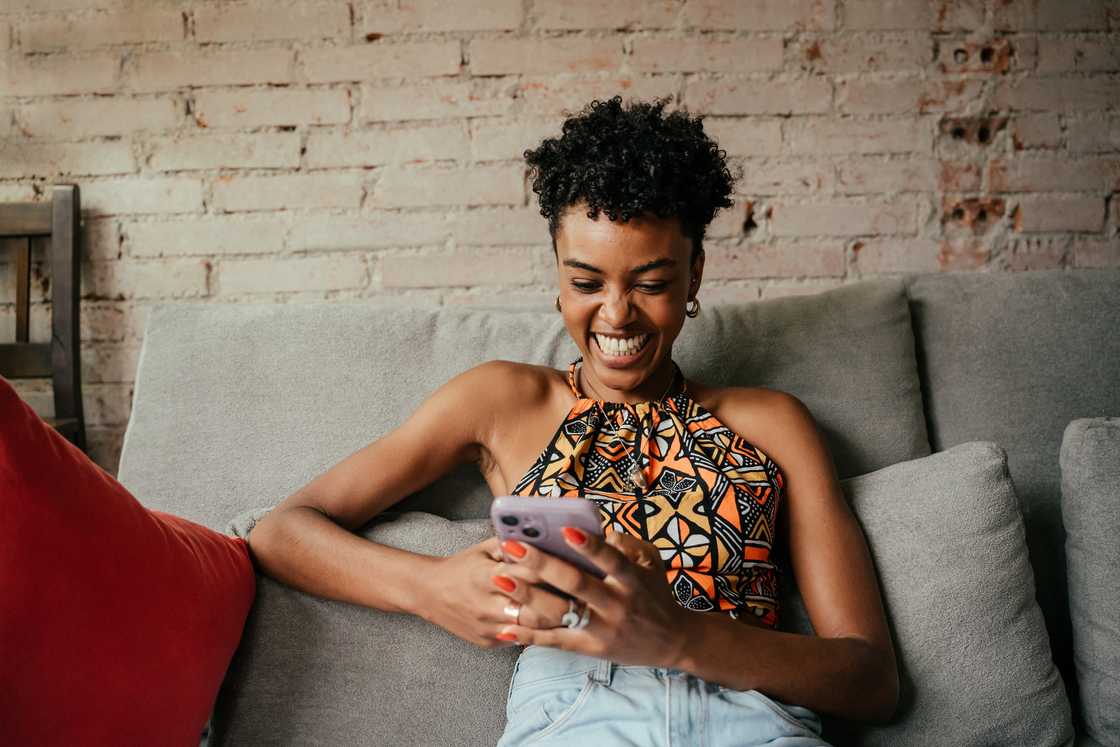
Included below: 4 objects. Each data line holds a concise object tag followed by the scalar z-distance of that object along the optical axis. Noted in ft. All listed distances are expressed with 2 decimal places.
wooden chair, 5.25
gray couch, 3.36
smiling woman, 2.81
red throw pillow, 2.49
